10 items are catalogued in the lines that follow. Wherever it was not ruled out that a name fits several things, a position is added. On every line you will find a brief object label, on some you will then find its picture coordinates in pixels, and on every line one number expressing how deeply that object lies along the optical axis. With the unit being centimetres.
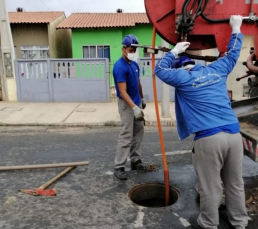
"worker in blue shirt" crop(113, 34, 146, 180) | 370
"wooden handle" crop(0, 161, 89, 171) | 419
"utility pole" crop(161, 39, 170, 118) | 738
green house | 1443
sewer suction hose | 345
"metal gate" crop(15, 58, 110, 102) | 952
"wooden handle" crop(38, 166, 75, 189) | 363
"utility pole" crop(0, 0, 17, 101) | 929
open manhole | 361
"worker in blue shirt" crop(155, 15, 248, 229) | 249
